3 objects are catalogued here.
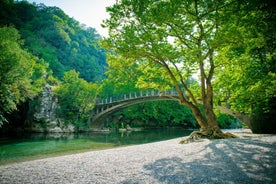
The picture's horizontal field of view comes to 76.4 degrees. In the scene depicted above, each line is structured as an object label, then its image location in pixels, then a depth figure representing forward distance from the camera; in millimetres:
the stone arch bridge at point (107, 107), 30531
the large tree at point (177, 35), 8016
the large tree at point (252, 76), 5883
